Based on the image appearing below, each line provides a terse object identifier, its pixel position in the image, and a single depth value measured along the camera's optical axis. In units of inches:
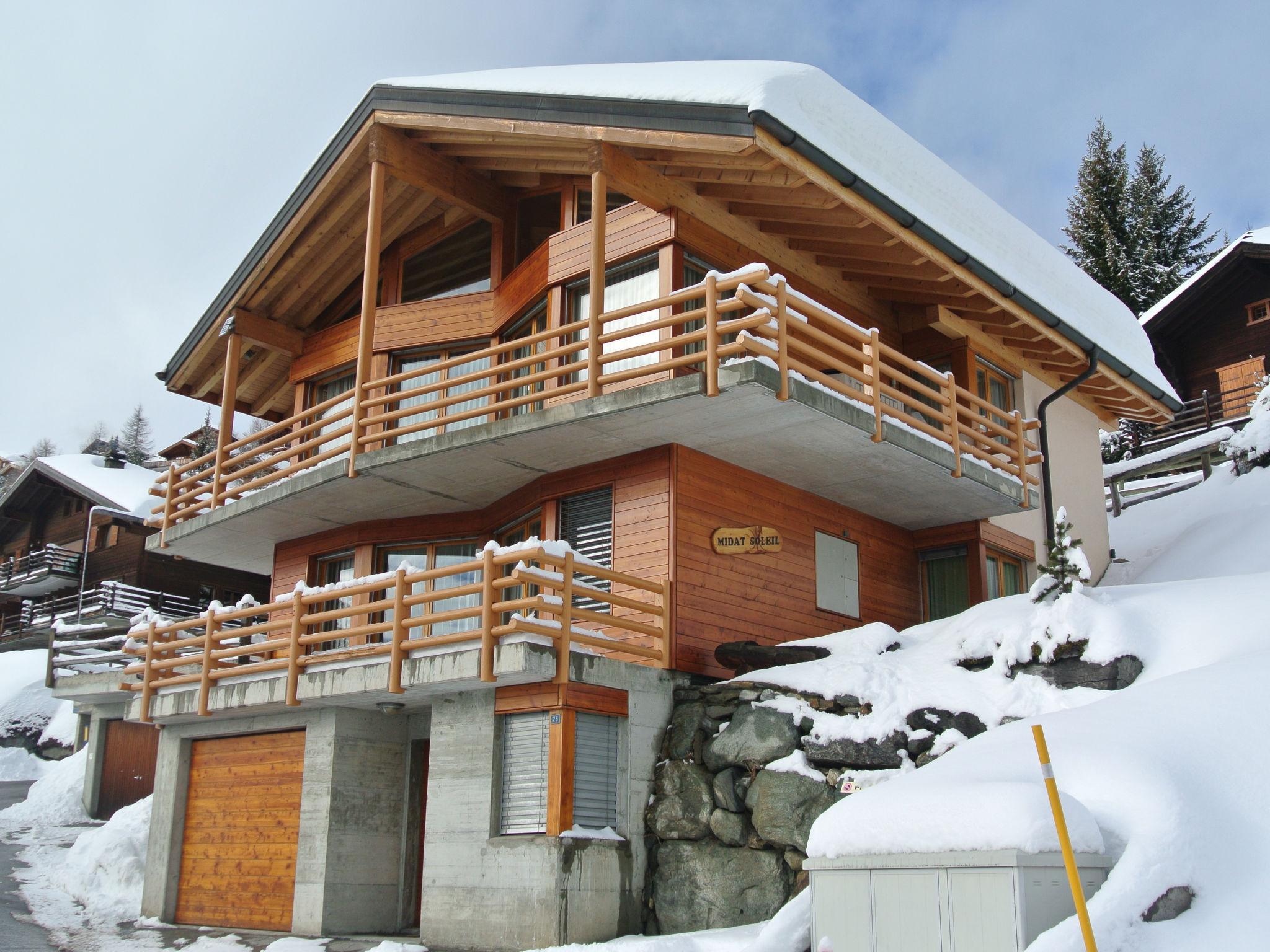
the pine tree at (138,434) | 4254.4
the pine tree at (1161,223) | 1915.6
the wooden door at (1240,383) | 1378.0
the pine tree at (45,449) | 4726.1
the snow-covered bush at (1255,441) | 1023.0
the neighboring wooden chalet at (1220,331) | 1369.3
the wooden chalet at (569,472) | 545.0
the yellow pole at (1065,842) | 255.6
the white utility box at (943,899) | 289.4
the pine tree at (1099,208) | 1905.8
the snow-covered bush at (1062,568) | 522.9
